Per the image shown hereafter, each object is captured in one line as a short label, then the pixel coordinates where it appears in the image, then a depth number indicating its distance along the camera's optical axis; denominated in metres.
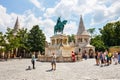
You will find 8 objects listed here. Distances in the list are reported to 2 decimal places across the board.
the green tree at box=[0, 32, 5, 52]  18.19
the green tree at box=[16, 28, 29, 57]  24.04
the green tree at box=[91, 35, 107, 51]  26.47
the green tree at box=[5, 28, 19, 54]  18.73
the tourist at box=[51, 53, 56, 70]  7.62
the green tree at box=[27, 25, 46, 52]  24.62
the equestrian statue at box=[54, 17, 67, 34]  15.73
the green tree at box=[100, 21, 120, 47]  25.47
